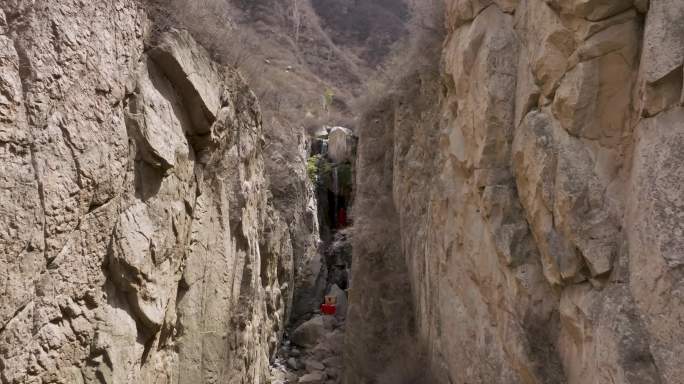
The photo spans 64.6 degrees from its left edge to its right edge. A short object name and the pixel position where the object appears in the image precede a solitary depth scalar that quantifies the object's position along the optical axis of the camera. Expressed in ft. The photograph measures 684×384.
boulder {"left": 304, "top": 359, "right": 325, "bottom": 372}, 42.06
